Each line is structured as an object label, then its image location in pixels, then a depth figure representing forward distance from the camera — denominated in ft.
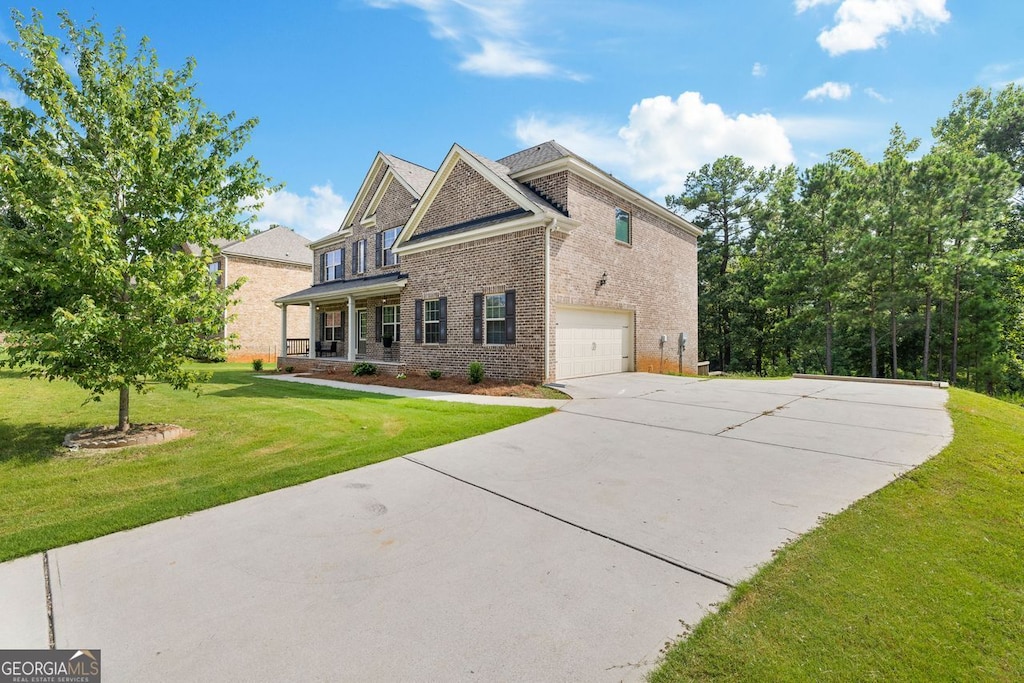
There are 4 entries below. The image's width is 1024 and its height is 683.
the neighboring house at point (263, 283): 90.12
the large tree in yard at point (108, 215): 18.12
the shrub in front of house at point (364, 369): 54.95
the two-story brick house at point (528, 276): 41.14
